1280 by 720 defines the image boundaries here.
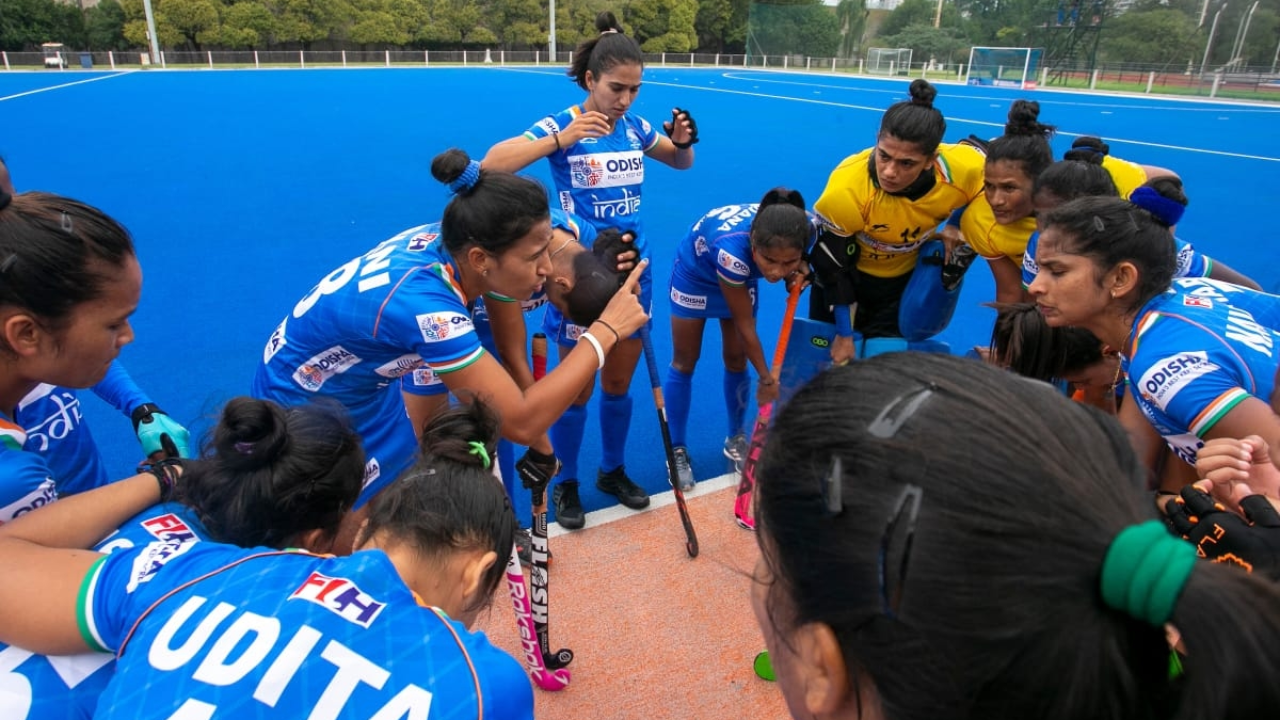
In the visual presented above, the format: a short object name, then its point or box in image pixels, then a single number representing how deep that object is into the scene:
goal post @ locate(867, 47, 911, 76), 34.17
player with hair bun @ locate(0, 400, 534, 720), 1.03
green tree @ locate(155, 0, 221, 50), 33.56
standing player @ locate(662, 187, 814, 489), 2.95
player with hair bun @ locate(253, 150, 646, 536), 2.01
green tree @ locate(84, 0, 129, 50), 33.97
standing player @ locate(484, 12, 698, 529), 3.18
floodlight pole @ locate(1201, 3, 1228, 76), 25.17
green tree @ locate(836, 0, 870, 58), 41.03
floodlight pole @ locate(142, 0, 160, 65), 29.83
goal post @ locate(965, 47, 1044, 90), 26.81
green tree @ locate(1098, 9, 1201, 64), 27.45
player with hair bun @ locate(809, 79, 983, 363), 3.04
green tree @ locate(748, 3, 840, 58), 40.25
